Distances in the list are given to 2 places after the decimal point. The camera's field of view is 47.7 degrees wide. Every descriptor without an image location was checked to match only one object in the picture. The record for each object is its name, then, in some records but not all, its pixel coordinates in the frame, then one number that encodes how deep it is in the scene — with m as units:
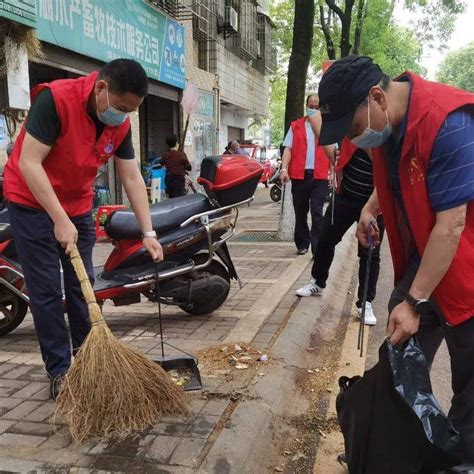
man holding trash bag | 1.69
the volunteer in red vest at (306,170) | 6.24
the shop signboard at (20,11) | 6.74
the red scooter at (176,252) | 3.92
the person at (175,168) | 10.25
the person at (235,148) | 14.86
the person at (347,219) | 3.99
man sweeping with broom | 2.54
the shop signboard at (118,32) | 8.32
